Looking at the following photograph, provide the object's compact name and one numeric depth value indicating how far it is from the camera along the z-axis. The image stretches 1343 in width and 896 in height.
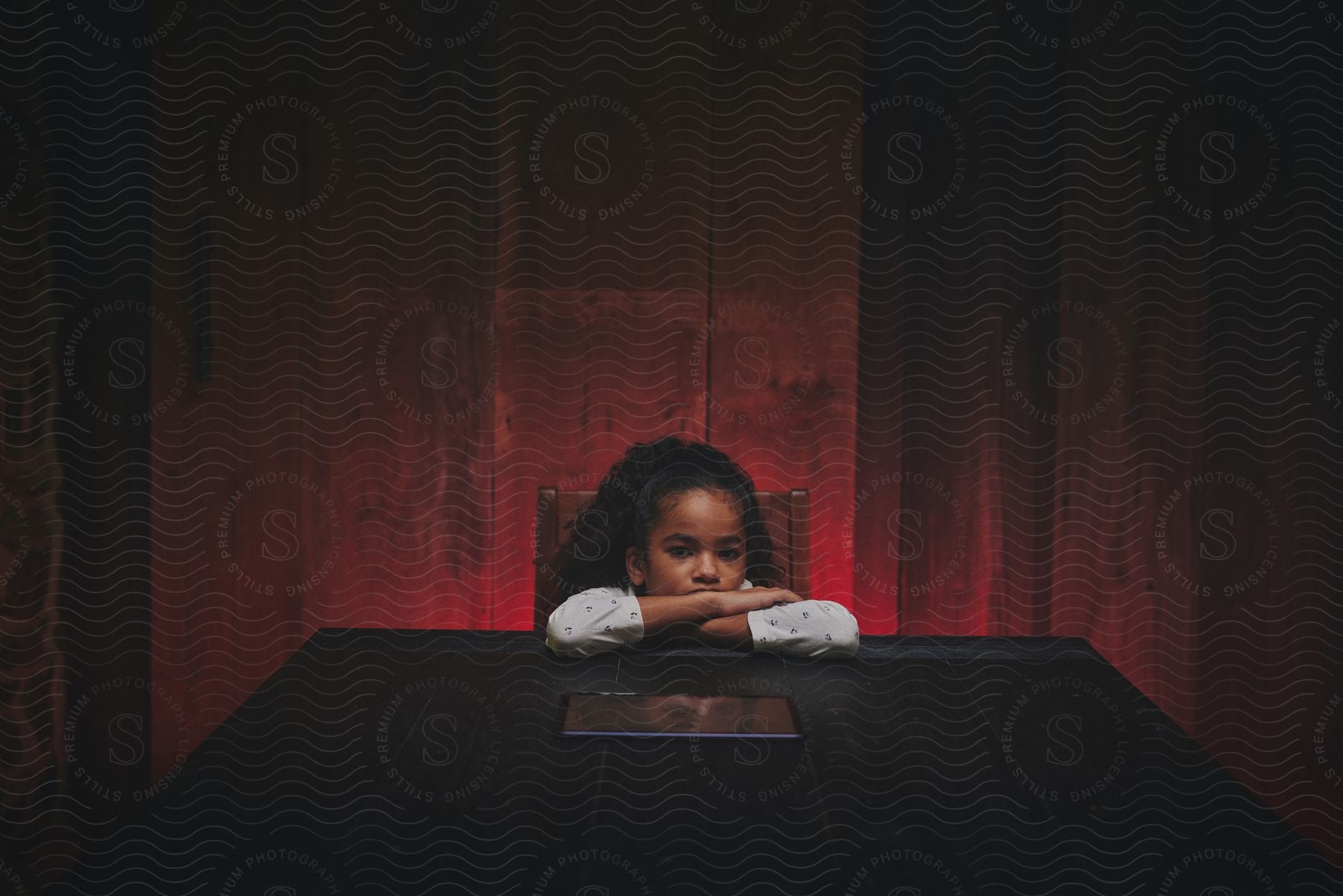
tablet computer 1.35
